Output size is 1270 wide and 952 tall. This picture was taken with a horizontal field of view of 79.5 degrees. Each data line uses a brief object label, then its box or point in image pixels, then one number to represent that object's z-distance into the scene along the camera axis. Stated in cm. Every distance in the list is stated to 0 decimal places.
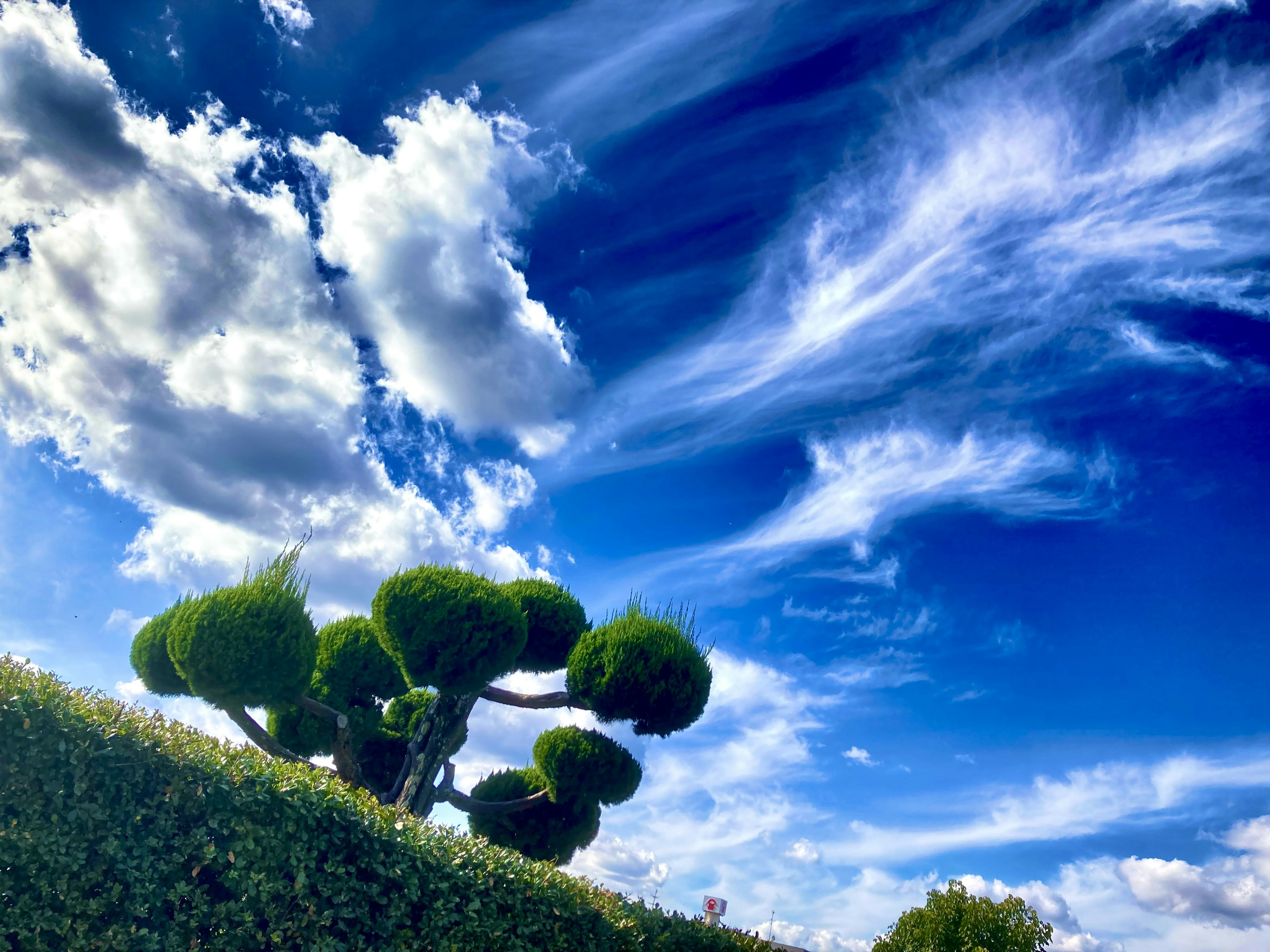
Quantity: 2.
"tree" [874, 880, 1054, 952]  3070
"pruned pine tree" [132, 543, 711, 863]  1531
